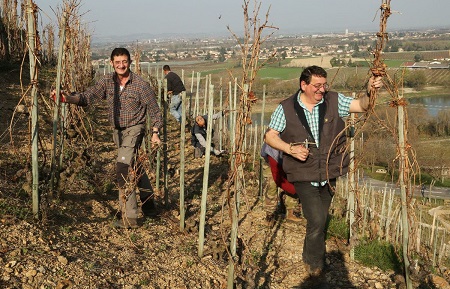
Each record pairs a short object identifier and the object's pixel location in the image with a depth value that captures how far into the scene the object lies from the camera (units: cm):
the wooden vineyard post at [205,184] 358
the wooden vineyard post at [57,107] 407
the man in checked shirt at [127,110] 411
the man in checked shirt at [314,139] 337
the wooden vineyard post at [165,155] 476
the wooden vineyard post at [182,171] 430
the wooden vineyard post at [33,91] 357
